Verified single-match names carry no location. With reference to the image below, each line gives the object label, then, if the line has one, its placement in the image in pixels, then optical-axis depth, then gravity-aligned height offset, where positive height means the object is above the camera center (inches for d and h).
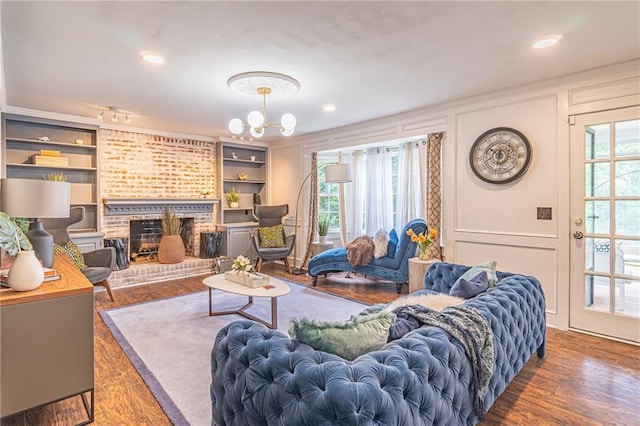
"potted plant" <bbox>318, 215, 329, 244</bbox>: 230.1 -12.4
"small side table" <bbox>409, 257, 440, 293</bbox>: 163.8 -29.3
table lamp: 88.4 +2.5
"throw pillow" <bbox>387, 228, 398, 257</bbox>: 189.0 -19.1
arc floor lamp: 208.1 +24.0
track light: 172.6 +52.5
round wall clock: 141.5 +24.8
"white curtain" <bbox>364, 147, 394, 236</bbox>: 229.1 +13.6
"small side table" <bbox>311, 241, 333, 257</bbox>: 224.0 -22.6
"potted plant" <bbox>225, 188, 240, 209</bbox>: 261.3 +11.0
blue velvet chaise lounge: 179.6 -29.0
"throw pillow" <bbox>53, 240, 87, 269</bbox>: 157.0 -18.9
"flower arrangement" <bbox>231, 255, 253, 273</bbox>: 139.9 -22.1
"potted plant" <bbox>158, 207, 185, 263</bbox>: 220.1 -18.8
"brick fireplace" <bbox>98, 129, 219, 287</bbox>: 208.2 +18.2
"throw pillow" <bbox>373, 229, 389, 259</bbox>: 189.5 -18.5
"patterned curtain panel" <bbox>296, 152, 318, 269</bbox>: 240.5 +4.4
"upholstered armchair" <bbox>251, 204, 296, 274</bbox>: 221.9 -17.2
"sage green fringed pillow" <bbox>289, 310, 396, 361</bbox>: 52.7 -19.7
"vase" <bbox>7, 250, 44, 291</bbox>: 71.6 -13.0
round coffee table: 126.4 -29.8
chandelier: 124.1 +49.5
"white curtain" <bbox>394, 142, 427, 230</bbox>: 208.7 +18.5
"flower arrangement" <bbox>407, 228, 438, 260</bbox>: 166.3 -13.8
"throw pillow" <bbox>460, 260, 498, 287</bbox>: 99.2 -18.5
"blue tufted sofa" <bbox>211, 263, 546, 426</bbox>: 40.7 -23.2
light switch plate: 136.3 -0.4
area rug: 87.1 -45.4
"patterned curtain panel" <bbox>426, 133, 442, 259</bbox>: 172.2 +12.9
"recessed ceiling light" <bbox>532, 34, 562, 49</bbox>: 98.5 +51.2
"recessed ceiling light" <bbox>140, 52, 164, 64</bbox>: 107.9 +50.5
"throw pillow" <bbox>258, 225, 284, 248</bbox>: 232.2 -17.2
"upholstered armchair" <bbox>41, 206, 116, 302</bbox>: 160.5 -19.5
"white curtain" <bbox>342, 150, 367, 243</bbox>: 242.7 +11.7
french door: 119.6 -4.3
